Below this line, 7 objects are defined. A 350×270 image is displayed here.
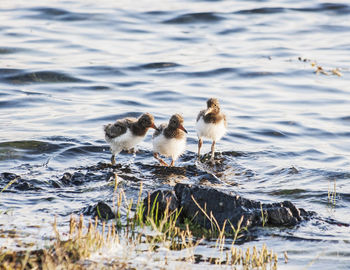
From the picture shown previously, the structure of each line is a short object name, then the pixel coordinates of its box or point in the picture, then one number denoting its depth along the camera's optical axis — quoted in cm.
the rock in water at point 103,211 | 1545
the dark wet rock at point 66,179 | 1960
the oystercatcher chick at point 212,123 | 2306
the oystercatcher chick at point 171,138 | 2150
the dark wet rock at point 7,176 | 1943
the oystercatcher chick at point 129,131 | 2170
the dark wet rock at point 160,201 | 1538
